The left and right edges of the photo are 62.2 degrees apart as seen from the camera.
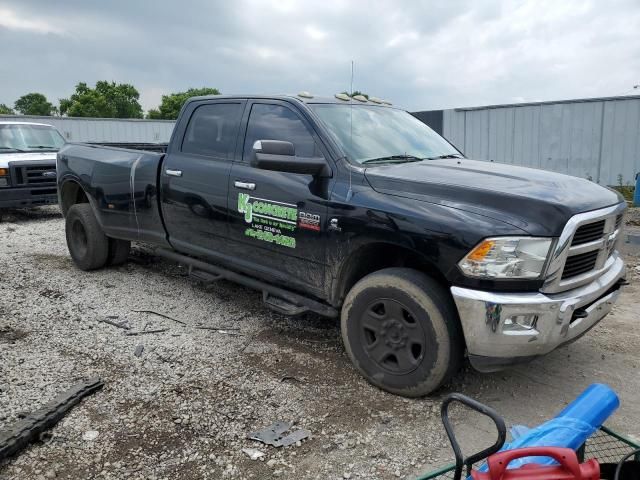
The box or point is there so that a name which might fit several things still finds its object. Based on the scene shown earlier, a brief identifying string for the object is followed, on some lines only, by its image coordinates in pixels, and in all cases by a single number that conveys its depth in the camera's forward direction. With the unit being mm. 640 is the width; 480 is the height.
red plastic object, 1460
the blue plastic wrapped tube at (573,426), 1637
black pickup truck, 2850
